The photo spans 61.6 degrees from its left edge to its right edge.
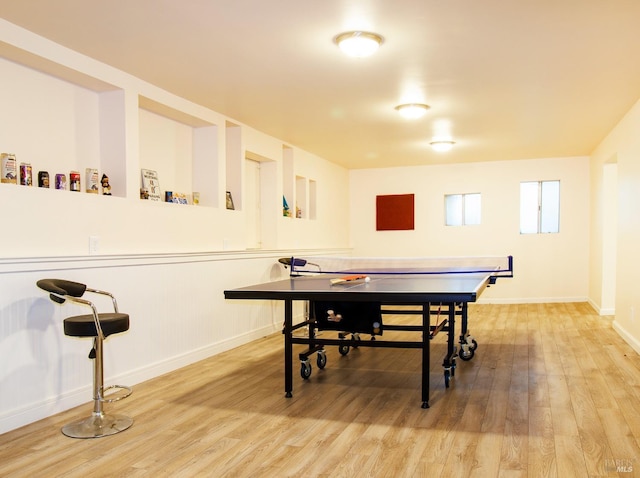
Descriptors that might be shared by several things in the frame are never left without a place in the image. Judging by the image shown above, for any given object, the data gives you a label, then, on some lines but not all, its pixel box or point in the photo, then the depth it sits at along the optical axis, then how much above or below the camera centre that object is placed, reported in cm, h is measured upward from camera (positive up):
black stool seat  278 -51
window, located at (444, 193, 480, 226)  892 +29
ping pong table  296 -39
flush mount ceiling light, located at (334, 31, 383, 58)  333 +116
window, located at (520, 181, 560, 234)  859 +31
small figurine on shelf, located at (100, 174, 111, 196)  397 +31
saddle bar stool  279 -55
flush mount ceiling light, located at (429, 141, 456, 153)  693 +106
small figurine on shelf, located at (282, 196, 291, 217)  684 +24
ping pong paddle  357 -36
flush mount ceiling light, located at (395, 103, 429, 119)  510 +112
